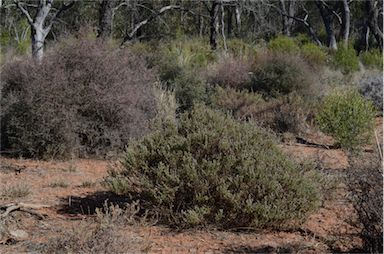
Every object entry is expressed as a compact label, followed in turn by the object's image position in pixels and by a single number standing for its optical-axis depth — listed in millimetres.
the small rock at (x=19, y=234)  4965
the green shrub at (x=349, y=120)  9344
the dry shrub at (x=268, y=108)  11805
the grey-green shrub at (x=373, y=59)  19047
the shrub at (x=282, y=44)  19038
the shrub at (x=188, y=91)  12203
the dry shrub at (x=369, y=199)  4492
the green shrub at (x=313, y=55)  16047
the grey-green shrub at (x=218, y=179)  5180
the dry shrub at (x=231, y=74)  14102
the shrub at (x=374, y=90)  13852
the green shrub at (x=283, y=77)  13297
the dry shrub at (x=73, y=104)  8734
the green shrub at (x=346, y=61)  17688
